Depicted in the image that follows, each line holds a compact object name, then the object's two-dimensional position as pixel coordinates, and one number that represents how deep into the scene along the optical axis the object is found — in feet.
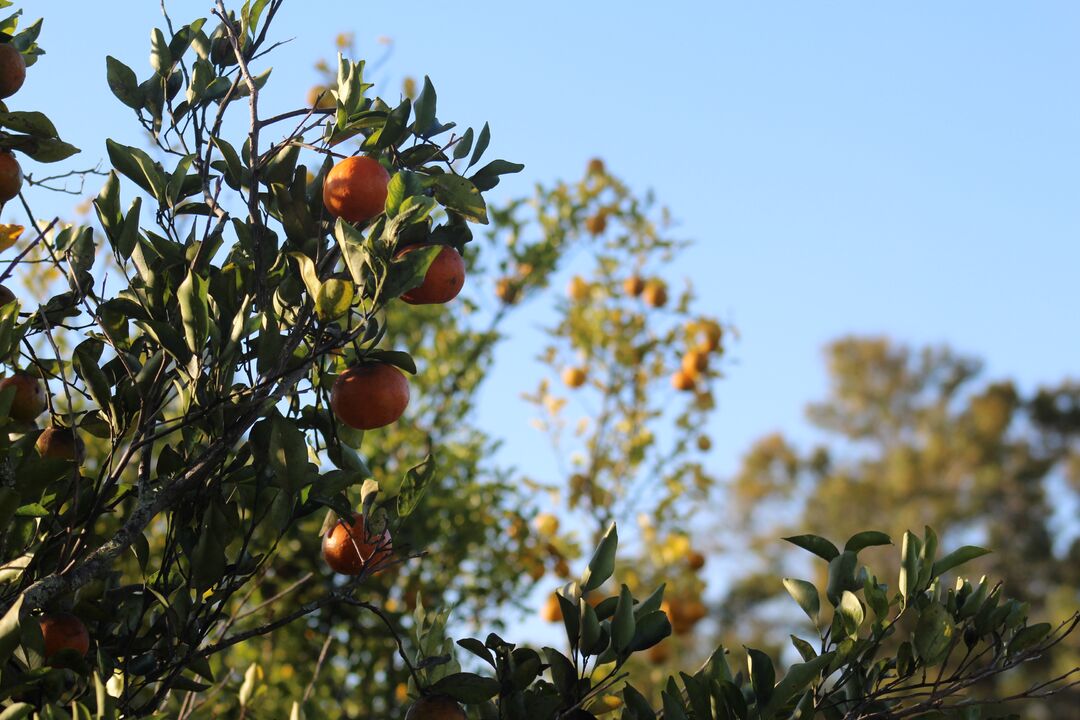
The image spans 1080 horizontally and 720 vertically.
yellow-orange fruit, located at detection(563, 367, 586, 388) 18.43
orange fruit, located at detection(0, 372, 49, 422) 8.89
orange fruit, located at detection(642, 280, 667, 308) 18.81
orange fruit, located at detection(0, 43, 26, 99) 9.09
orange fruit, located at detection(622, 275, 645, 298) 19.03
